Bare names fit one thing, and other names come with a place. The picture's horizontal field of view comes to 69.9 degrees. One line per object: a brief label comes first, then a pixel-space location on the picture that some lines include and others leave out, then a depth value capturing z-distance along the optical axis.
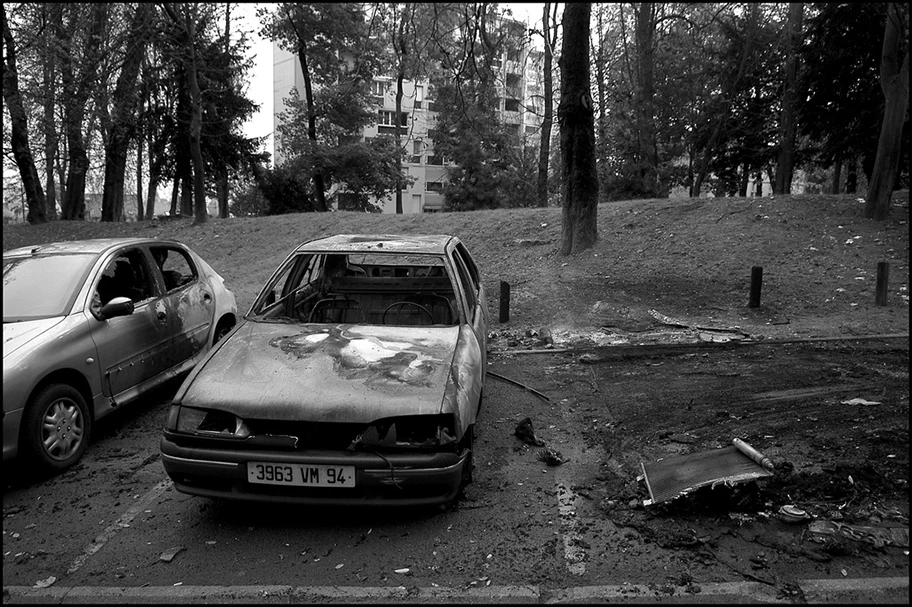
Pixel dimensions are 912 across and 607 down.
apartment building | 38.54
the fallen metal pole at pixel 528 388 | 6.30
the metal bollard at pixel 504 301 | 9.82
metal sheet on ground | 3.83
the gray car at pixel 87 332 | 4.43
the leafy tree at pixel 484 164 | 34.25
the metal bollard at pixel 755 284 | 9.84
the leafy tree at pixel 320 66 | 26.95
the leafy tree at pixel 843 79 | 18.31
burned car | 3.60
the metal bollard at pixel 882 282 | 9.82
